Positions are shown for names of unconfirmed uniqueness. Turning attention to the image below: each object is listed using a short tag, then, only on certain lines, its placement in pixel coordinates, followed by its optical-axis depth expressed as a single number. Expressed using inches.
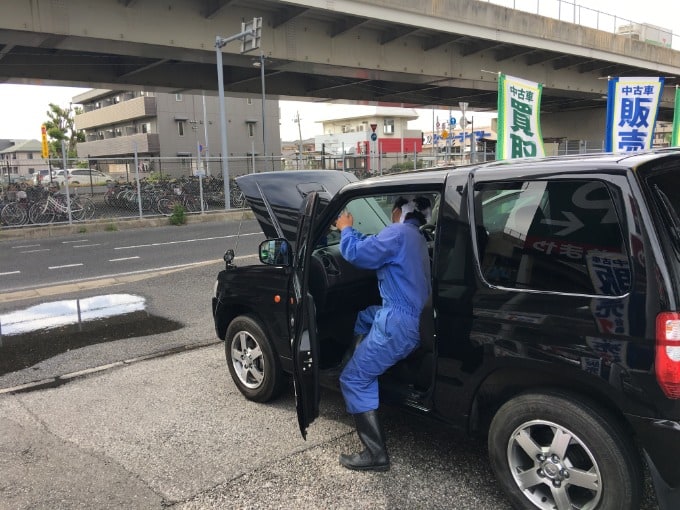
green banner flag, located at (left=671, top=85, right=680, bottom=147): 493.7
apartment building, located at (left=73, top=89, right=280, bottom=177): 2020.2
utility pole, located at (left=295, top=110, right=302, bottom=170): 3333.2
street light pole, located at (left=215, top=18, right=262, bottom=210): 633.6
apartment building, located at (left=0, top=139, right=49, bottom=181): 3799.2
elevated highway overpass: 601.6
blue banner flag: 342.3
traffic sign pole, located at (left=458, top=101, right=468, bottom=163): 788.6
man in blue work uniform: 117.5
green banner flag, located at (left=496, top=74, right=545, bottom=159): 329.4
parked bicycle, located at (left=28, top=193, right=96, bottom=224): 652.7
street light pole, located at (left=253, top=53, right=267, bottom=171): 723.4
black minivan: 87.2
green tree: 2559.1
